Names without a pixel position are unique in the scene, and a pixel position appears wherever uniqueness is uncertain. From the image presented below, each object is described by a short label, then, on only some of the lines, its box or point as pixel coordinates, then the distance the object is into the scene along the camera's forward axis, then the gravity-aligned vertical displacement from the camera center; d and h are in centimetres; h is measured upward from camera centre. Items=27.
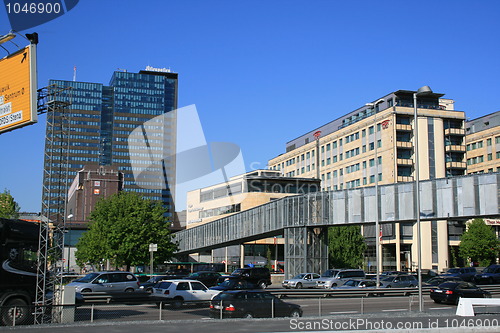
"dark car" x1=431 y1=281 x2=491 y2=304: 3219 -361
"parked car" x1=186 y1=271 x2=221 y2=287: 4841 -409
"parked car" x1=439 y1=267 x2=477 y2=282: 5050 -425
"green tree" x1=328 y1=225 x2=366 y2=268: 8575 -254
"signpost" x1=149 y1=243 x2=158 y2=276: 4291 -119
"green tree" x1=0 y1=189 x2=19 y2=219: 7048 +369
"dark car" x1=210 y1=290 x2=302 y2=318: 2186 -304
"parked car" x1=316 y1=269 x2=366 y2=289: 4572 -390
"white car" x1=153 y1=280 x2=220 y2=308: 3016 -329
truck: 2195 -123
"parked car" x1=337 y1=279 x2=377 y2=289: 4128 -397
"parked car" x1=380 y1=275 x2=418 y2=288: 4334 -404
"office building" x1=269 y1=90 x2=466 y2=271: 8944 +1371
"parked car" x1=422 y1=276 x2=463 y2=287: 4231 -387
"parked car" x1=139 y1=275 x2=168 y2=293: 3825 -389
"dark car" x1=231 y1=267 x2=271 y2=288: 5294 -427
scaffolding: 2281 +70
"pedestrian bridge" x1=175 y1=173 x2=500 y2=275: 4359 +207
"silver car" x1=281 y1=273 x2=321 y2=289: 4725 -429
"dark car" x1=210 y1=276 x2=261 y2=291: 3518 -353
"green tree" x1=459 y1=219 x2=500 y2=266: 8312 -181
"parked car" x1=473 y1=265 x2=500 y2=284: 5156 -441
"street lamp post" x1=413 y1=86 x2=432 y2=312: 2492 +631
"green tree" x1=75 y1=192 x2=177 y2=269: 6025 +1
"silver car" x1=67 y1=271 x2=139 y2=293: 3387 -322
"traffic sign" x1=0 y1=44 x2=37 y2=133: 2291 +615
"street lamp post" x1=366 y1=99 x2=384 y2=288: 4488 +172
